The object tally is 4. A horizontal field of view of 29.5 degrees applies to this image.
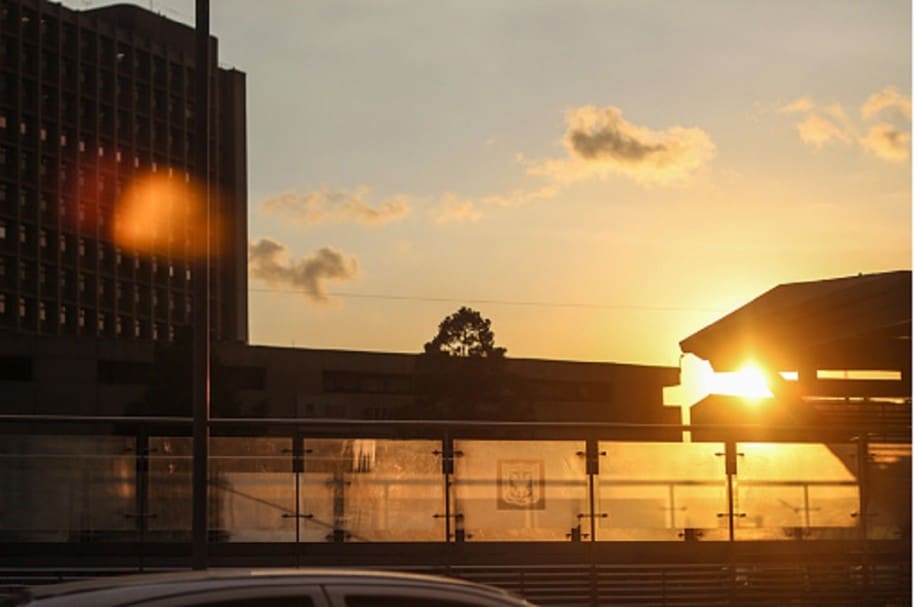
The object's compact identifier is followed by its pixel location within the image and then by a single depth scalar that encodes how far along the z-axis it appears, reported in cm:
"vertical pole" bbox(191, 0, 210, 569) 1555
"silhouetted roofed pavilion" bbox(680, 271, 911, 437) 2825
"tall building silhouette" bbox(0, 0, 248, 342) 12612
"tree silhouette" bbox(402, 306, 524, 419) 10194
